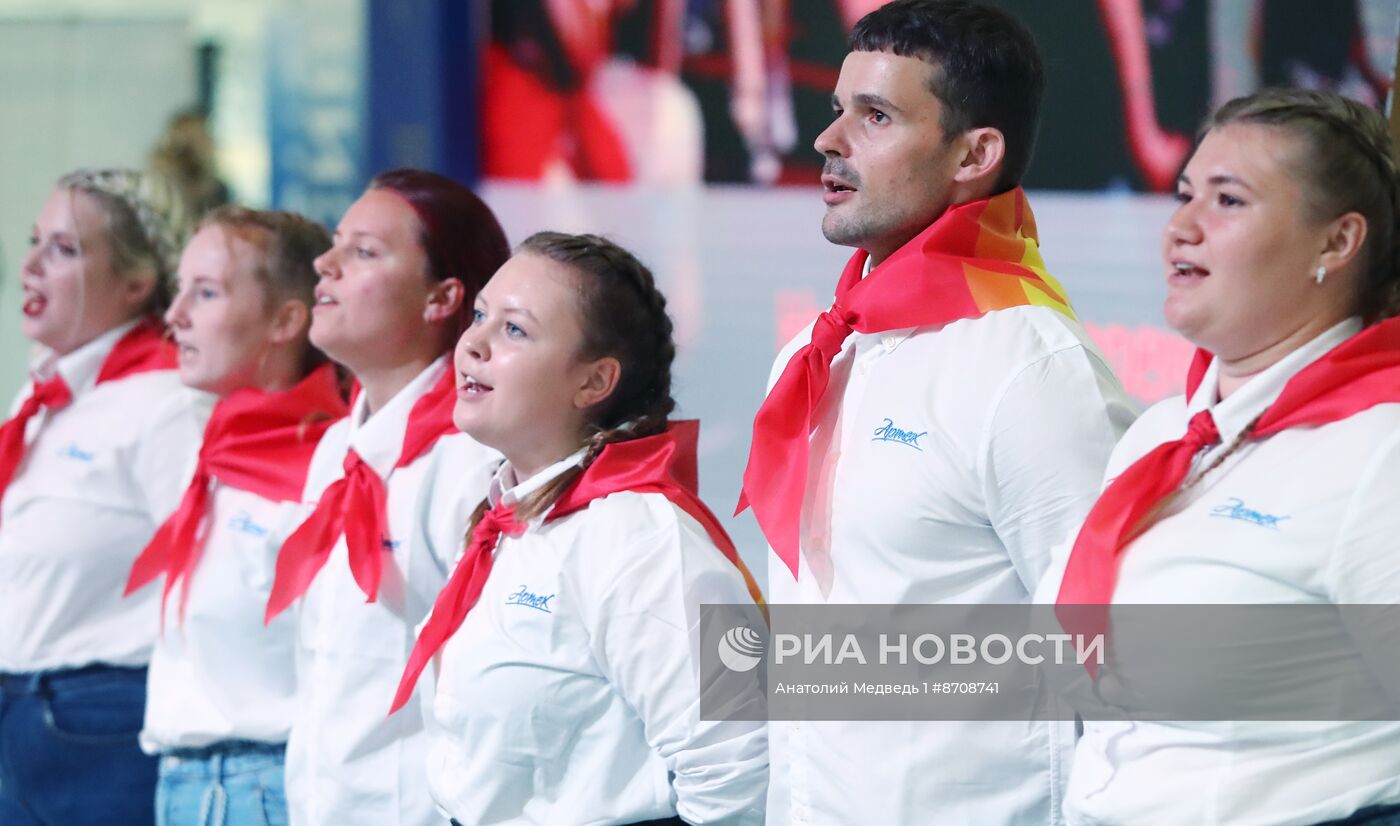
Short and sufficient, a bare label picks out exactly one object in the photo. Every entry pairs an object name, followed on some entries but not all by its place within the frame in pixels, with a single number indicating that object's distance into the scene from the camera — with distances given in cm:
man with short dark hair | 805
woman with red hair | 847
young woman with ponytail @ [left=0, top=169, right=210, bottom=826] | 889
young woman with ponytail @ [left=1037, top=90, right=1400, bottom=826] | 782
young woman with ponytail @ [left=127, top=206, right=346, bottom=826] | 867
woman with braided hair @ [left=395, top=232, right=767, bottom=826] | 819
